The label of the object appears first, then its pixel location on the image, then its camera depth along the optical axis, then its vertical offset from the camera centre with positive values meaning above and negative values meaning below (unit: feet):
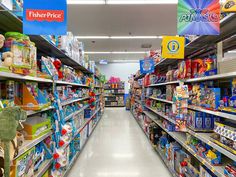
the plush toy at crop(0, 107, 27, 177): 3.80 -0.77
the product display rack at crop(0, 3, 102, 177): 5.79 +2.11
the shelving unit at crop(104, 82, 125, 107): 56.34 -1.09
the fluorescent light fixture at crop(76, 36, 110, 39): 30.89 +8.50
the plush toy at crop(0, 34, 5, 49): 5.25 +1.35
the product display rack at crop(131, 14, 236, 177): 6.12 +0.45
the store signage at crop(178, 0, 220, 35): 6.42 +2.53
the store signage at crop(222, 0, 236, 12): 5.19 +2.32
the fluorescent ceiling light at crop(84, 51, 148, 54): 43.95 +8.75
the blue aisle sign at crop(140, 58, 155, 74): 17.42 +2.32
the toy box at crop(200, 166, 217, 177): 7.23 -3.13
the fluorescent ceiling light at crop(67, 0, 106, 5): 18.75 +8.65
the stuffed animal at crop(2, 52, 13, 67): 5.30 +0.87
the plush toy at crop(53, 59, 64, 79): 10.12 +1.26
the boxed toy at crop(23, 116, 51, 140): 7.12 -1.45
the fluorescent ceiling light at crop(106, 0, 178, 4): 18.70 +8.65
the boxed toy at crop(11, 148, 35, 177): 5.65 -2.37
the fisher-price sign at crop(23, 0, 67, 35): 6.12 +2.41
